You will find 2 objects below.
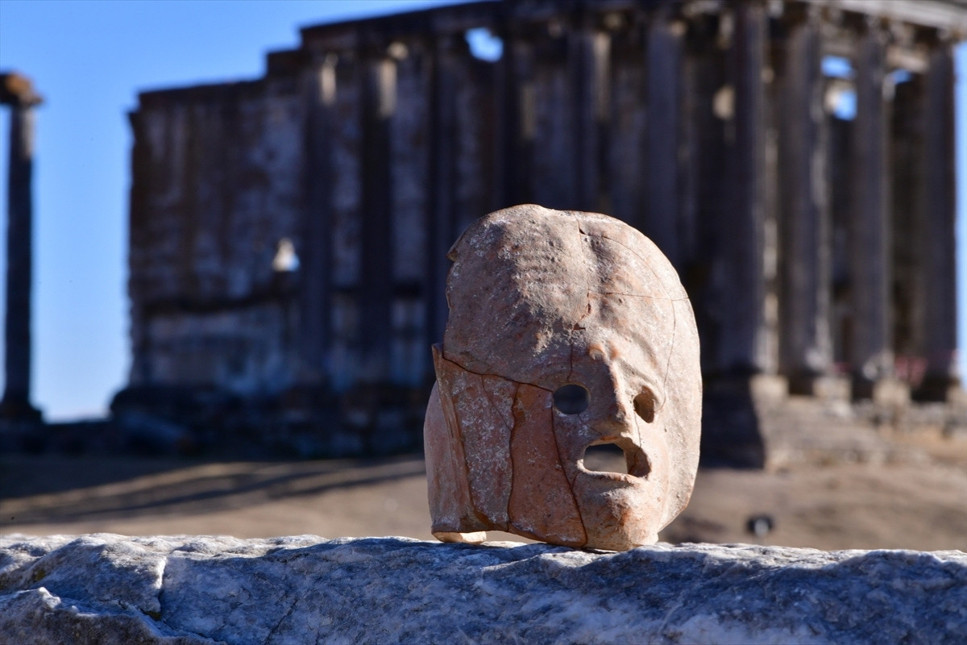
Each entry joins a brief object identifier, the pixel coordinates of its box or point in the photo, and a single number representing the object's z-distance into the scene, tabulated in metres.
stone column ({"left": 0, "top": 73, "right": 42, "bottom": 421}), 23.31
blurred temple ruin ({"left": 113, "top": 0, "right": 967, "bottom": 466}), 18.86
